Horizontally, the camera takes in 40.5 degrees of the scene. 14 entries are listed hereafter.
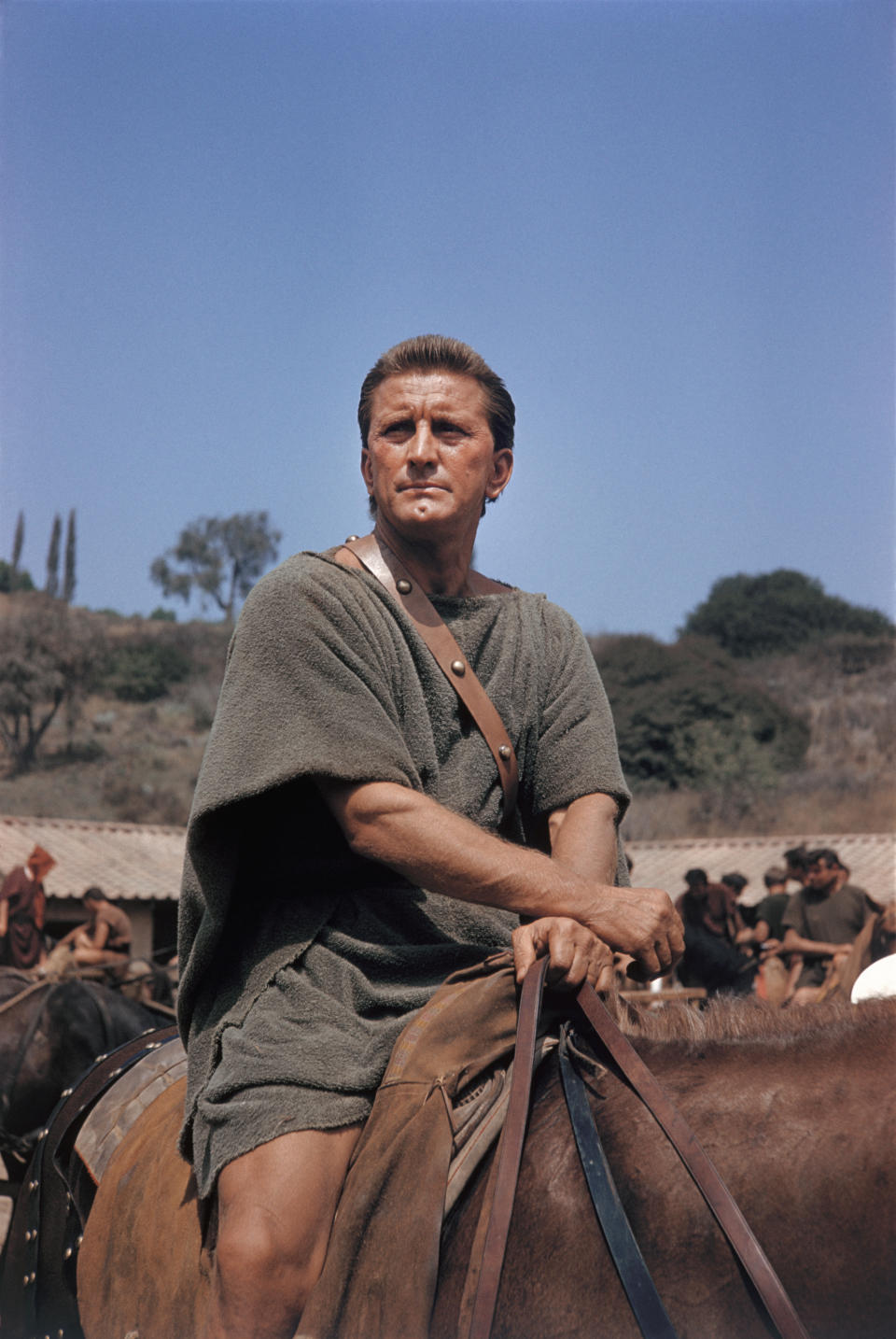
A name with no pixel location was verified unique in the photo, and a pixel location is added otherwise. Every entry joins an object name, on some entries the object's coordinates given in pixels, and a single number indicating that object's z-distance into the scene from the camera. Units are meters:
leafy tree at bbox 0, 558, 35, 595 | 60.03
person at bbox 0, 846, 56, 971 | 11.29
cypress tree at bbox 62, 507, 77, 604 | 63.78
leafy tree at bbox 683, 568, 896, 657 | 65.81
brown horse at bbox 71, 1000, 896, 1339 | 1.72
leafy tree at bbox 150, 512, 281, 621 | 70.50
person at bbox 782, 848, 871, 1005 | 10.73
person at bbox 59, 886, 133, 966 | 11.69
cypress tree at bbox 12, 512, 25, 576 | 62.86
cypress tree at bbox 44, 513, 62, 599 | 63.59
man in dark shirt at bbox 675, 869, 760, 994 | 10.20
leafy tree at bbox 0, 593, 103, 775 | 47.62
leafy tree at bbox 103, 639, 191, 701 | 54.53
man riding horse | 2.10
